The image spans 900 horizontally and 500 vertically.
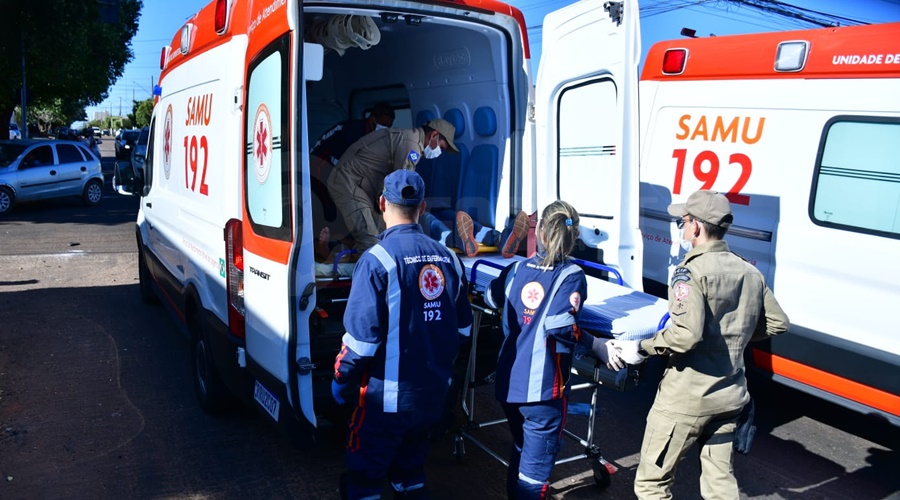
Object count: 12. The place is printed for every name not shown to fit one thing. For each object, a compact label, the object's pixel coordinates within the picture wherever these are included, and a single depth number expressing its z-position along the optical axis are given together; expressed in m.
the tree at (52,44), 16.53
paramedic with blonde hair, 3.05
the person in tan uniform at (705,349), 2.90
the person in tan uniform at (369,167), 5.09
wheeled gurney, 3.29
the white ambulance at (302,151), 3.28
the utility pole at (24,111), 16.83
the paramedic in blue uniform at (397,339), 2.79
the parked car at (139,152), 21.06
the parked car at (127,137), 31.56
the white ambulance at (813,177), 4.18
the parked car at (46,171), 14.43
